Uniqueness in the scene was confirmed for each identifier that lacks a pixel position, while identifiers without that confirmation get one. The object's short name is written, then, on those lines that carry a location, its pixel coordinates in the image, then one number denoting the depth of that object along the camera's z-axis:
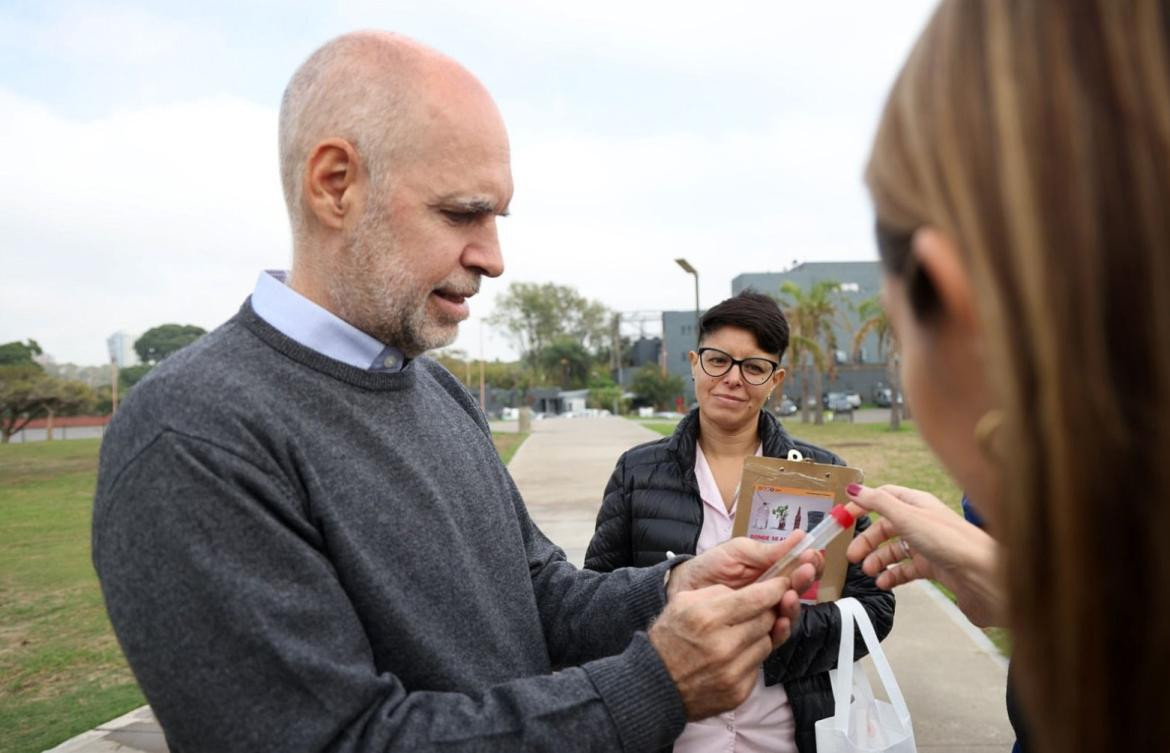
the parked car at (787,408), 51.09
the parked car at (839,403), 48.28
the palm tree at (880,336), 29.39
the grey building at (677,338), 76.50
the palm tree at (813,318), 32.98
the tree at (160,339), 92.31
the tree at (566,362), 77.56
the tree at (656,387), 63.00
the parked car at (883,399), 60.47
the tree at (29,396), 32.06
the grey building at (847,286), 65.44
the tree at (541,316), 77.56
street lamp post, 19.02
